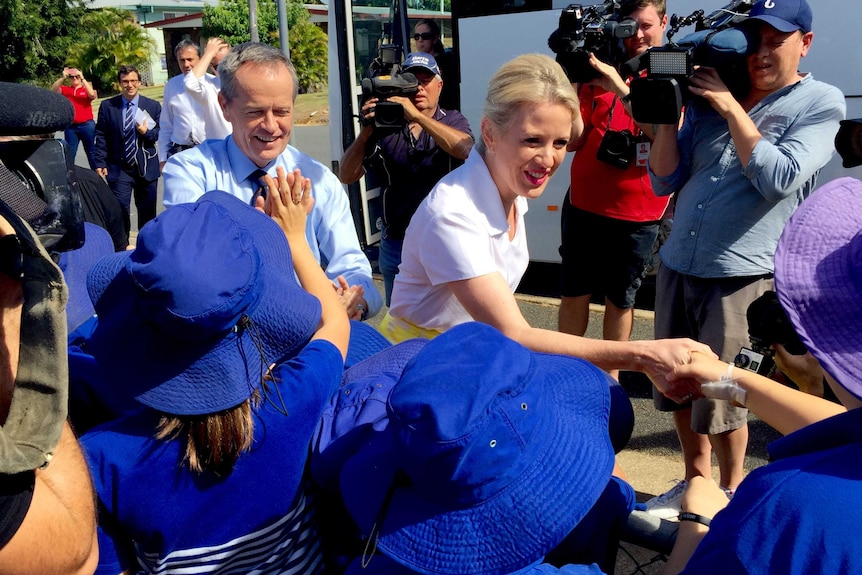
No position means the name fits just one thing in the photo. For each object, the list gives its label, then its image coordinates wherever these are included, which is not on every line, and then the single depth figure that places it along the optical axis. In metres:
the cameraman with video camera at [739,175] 2.82
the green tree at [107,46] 32.50
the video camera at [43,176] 1.08
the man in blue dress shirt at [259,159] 2.64
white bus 5.64
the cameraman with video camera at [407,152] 4.12
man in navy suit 7.45
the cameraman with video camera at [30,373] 1.04
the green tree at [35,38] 30.69
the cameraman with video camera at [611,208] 4.05
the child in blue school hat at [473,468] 1.24
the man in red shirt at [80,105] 10.43
